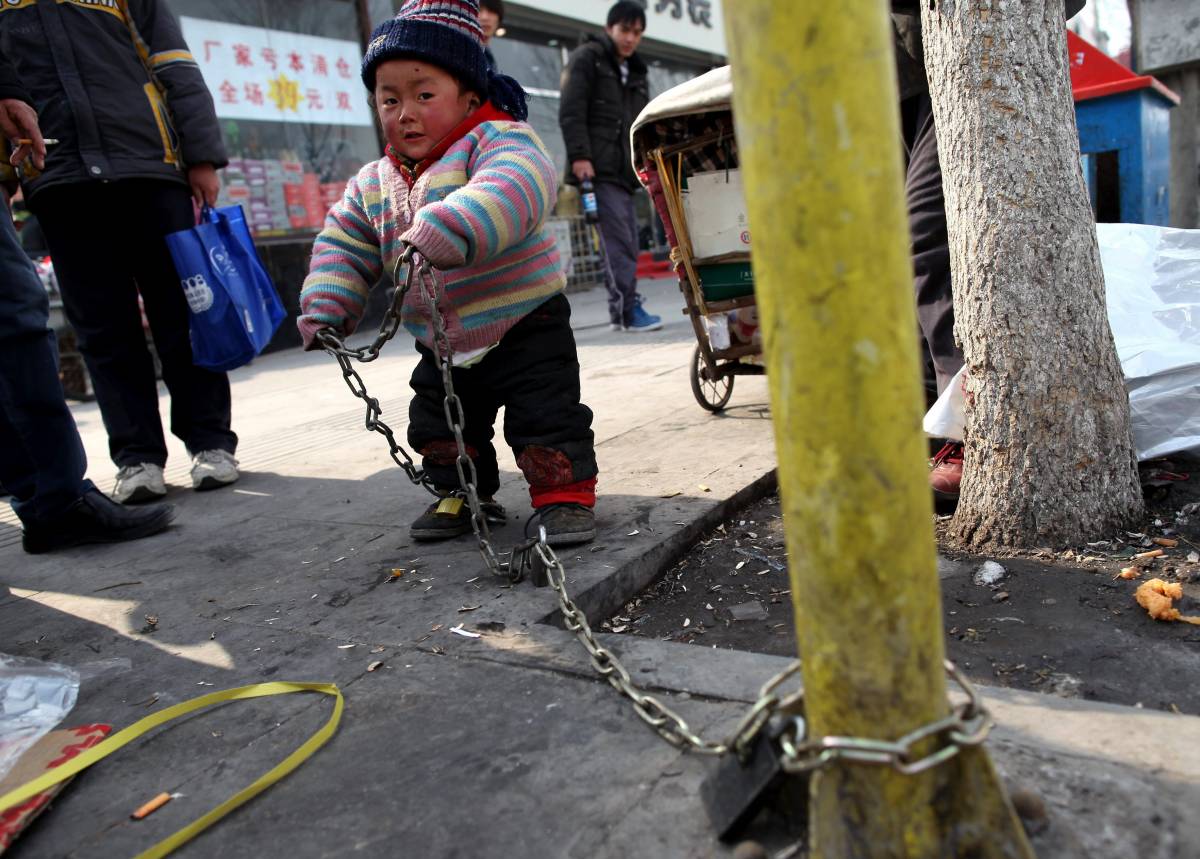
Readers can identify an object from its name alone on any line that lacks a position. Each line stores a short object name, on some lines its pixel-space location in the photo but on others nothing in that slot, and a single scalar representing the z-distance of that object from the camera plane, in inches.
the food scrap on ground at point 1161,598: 76.4
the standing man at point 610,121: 280.8
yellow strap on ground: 56.2
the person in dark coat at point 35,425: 113.8
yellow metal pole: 36.9
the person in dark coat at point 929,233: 105.8
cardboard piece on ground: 58.0
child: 100.7
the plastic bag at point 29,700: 67.8
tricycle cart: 150.9
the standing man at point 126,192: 134.3
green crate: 153.9
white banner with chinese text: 359.3
